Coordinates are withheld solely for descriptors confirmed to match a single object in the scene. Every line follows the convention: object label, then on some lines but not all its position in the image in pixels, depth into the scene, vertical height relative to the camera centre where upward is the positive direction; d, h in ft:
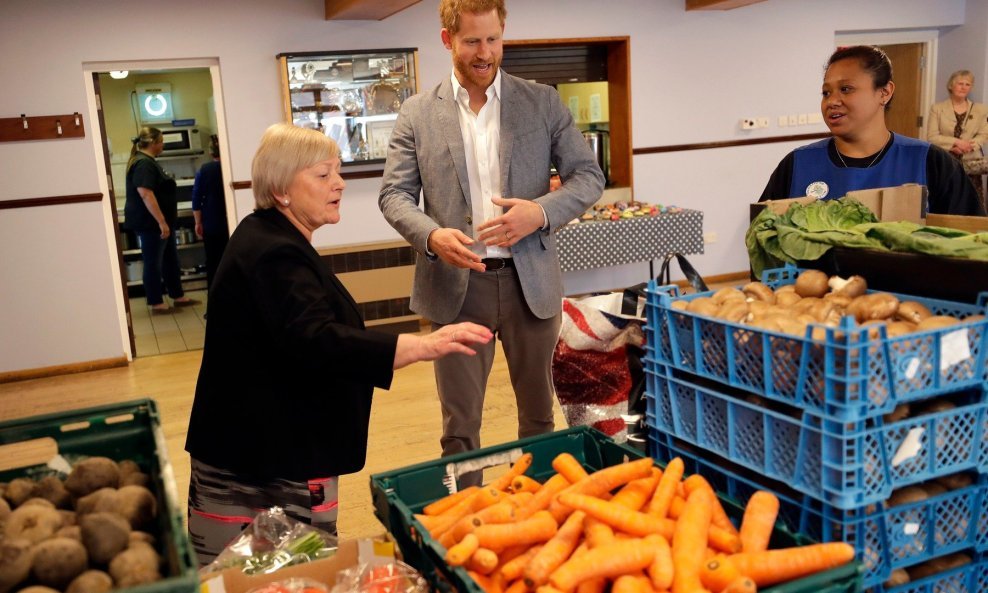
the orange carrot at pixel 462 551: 4.35 -2.06
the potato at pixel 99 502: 4.13 -1.62
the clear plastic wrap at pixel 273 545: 5.00 -2.35
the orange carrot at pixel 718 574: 4.09 -2.12
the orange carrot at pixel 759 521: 4.38 -2.03
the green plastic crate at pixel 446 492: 4.13 -2.14
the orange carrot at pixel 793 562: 4.11 -2.09
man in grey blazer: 8.50 -0.53
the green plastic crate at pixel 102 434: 4.72 -1.50
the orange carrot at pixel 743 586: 3.87 -2.06
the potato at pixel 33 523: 3.87 -1.62
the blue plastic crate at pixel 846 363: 4.14 -1.23
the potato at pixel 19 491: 4.33 -1.63
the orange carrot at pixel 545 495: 4.91 -2.09
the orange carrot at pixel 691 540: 4.13 -2.06
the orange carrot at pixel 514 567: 4.47 -2.21
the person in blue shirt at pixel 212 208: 22.81 -1.31
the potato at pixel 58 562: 3.67 -1.69
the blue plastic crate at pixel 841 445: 4.24 -1.70
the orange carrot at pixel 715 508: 4.65 -2.07
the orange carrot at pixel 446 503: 5.25 -2.19
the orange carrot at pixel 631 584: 4.08 -2.14
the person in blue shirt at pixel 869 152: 8.15 -0.29
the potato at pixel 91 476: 4.39 -1.59
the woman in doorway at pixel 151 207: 24.75 -1.30
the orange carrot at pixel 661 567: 4.13 -2.10
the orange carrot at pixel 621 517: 4.51 -2.01
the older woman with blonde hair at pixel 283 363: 5.91 -1.47
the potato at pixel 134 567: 3.61 -1.72
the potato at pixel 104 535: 3.79 -1.65
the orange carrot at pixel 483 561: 4.40 -2.13
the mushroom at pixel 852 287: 5.46 -1.04
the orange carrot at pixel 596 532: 4.39 -2.05
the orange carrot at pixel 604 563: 4.17 -2.08
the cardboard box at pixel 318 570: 4.73 -2.36
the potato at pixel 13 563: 3.61 -1.66
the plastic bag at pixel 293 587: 4.69 -2.37
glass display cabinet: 20.54 +1.42
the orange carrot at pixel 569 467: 5.25 -2.03
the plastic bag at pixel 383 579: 4.66 -2.36
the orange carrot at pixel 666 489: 4.73 -2.00
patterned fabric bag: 7.10 -1.94
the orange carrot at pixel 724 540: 4.38 -2.10
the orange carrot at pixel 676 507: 4.72 -2.06
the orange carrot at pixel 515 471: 5.38 -2.10
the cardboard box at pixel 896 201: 6.89 -0.65
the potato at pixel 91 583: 3.59 -1.75
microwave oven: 32.09 +0.75
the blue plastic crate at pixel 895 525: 4.40 -2.14
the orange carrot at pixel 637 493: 4.84 -2.04
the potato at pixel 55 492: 4.35 -1.65
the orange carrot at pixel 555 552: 4.25 -2.12
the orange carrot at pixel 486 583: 4.49 -2.30
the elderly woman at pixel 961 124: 26.58 -0.20
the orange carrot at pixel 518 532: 4.55 -2.09
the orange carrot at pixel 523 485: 5.31 -2.12
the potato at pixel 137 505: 4.13 -1.66
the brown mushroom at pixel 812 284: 5.58 -1.03
